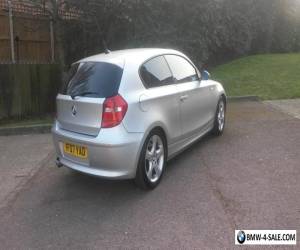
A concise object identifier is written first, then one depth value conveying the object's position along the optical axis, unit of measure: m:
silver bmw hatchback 2.87
